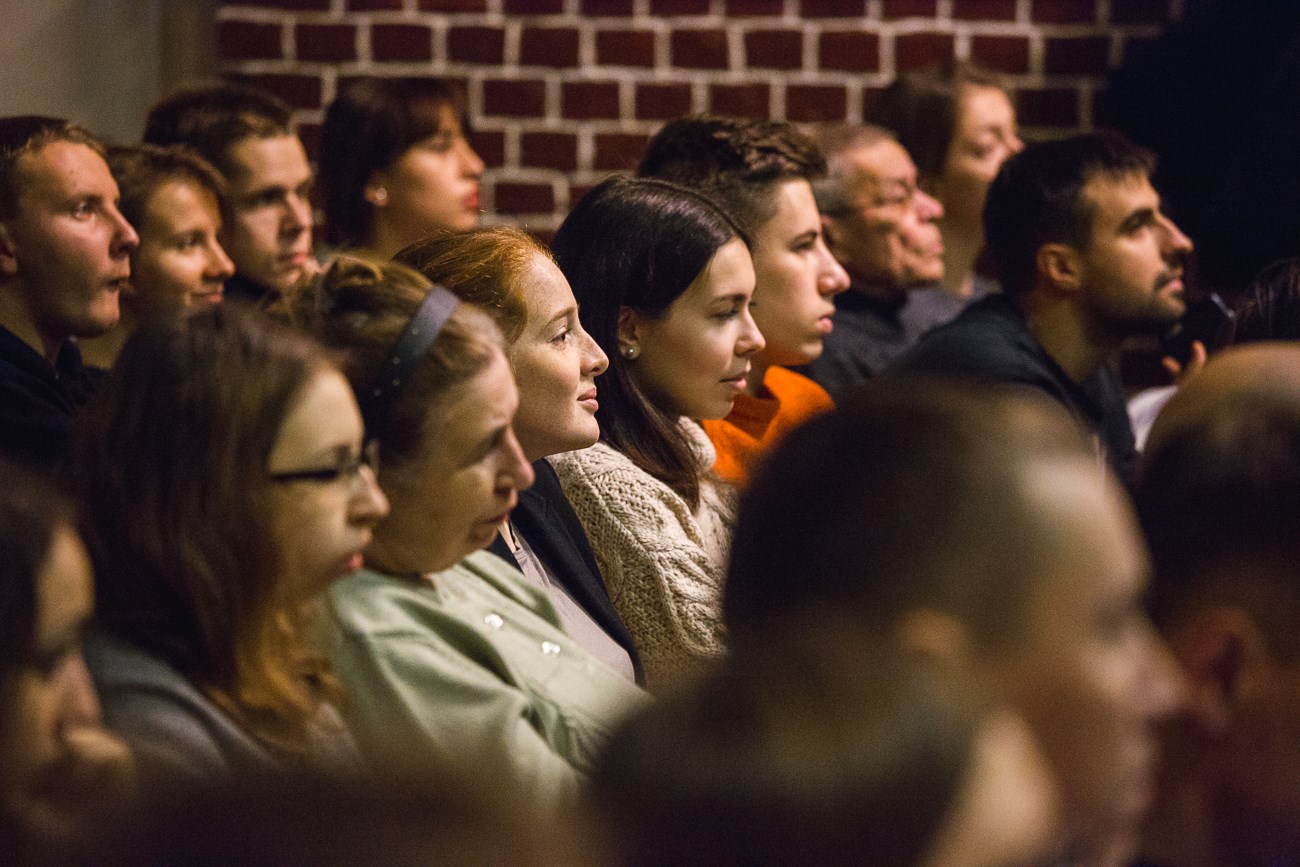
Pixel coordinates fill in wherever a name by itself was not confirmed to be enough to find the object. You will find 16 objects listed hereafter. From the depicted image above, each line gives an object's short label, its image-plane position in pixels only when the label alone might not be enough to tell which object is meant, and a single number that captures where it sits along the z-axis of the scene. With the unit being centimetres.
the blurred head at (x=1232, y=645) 254
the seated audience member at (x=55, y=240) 483
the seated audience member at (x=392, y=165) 696
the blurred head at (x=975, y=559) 193
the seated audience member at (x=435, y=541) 312
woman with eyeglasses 264
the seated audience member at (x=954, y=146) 745
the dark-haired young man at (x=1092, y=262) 663
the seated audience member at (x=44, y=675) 202
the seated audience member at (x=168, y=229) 565
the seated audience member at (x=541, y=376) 409
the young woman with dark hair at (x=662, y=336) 467
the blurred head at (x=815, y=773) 153
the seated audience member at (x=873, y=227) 711
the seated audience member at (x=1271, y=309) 453
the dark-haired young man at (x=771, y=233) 561
